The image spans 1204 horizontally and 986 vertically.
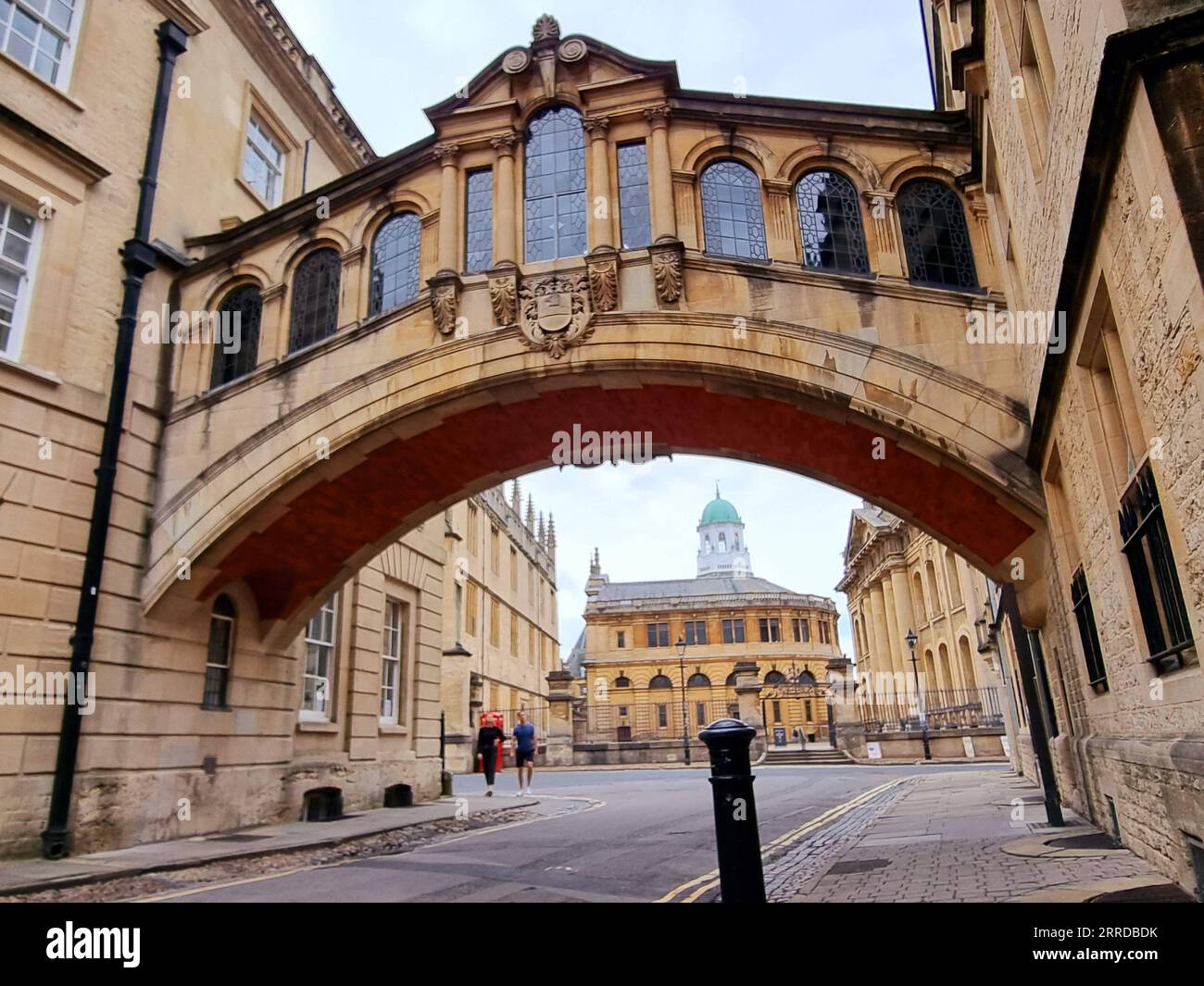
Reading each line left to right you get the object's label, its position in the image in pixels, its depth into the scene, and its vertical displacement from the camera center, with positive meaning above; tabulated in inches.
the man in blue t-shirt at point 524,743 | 746.8 +1.8
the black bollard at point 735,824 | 187.8 -18.9
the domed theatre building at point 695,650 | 2625.5 +266.8
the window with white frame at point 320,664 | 569.9 +60.1
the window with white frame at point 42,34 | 419.2 +362.1
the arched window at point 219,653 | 481.7 +59.4
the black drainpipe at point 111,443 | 374.3 +158.9
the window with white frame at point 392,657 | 642.2 +69.6
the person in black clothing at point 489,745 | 768.3 +1.9
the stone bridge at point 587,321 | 373.4 +198.1
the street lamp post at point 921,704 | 1199.3 +37.6
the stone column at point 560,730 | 1445.6 +23.4
